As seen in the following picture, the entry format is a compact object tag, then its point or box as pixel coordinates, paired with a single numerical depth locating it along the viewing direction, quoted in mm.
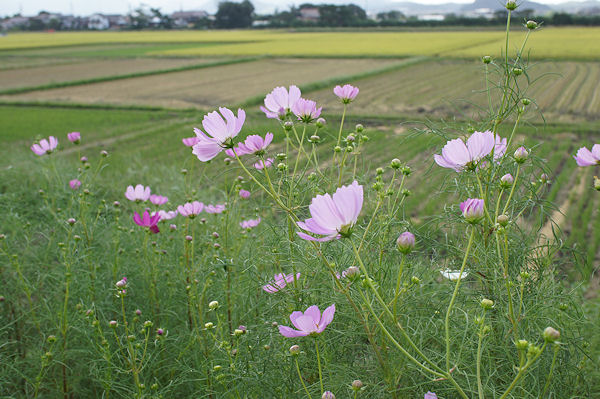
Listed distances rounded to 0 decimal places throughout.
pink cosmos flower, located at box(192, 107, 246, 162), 1089
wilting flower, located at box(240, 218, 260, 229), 2119
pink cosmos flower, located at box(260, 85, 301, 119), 1382
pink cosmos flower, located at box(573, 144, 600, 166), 1226
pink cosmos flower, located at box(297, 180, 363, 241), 861
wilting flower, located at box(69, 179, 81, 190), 2660
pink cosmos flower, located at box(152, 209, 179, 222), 2357
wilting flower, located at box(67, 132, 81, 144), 2738
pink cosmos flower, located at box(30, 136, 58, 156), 2566
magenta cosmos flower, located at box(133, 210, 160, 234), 1966
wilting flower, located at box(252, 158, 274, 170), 1512
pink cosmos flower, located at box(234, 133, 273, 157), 1153
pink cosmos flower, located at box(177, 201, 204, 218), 1967
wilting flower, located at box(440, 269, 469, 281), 1427
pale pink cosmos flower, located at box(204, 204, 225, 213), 2275
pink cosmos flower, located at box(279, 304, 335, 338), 1012
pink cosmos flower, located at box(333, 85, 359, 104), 1496
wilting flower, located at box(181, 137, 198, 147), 2209
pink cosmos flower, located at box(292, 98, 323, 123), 1341
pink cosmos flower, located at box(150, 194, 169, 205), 2407
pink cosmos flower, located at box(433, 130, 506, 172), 1060
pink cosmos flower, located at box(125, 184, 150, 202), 2244
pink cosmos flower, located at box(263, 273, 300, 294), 1412
